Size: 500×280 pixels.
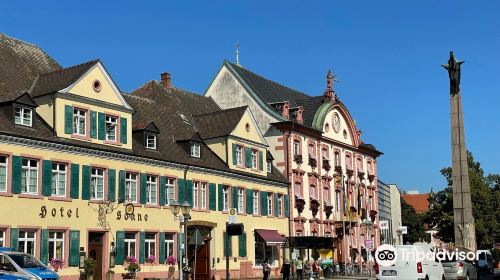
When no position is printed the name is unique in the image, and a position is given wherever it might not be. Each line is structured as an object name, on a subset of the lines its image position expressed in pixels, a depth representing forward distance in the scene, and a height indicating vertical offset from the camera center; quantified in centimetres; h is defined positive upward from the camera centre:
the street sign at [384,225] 5394 -8
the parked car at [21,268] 2320 -129
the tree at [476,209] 7350 +143
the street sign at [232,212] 4247 +84
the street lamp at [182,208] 2941 +78
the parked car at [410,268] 2623 -166
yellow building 3127 +280
